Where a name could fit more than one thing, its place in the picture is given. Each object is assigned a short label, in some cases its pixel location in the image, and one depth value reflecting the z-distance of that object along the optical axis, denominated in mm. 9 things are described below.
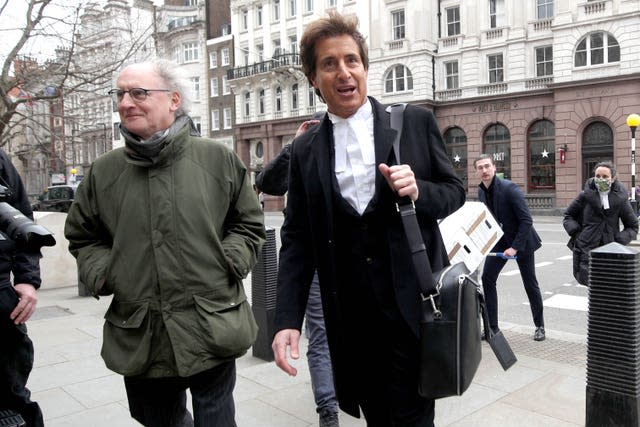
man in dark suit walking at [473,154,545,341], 6309
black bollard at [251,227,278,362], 5570
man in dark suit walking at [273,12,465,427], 2189
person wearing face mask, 6897
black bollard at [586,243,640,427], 3551
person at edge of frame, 3096
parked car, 32156
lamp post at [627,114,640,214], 19703
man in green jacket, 2461
